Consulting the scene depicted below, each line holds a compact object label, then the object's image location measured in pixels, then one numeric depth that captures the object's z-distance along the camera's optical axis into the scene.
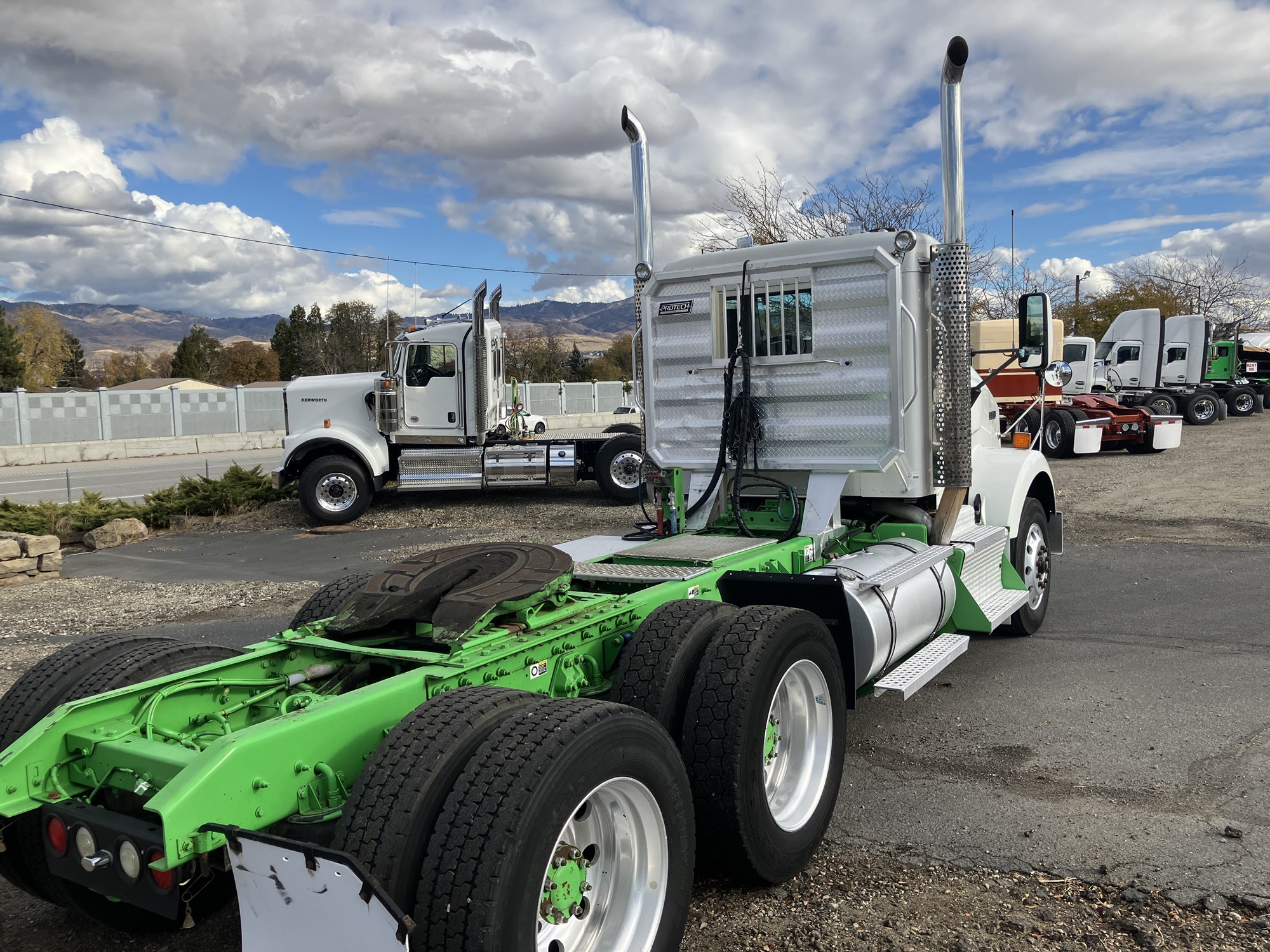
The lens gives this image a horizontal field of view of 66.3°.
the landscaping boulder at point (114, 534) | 13.68
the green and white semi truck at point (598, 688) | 2.48
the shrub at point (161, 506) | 13.39
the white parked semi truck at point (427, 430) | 15.62
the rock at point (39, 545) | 10.90
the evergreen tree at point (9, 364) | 64.03
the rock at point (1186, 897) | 3.44
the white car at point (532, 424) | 18.44
